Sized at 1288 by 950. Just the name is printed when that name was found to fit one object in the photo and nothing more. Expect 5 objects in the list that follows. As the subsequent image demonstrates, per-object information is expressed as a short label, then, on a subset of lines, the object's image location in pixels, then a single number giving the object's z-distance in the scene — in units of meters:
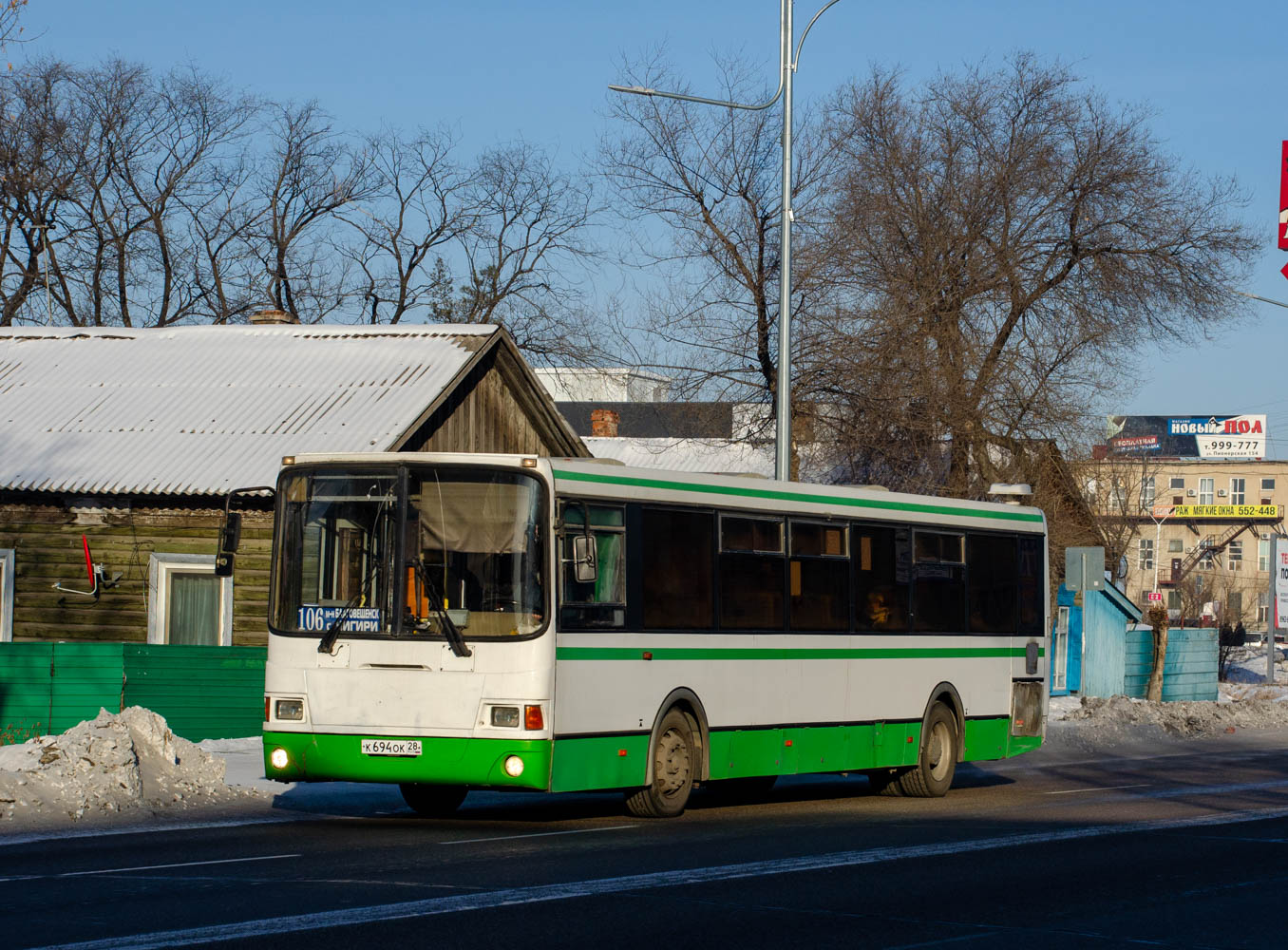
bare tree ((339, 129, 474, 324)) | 55.19
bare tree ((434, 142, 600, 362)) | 53.88
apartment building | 123.81
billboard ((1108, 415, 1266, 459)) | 139.88
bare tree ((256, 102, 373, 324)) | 54.69
